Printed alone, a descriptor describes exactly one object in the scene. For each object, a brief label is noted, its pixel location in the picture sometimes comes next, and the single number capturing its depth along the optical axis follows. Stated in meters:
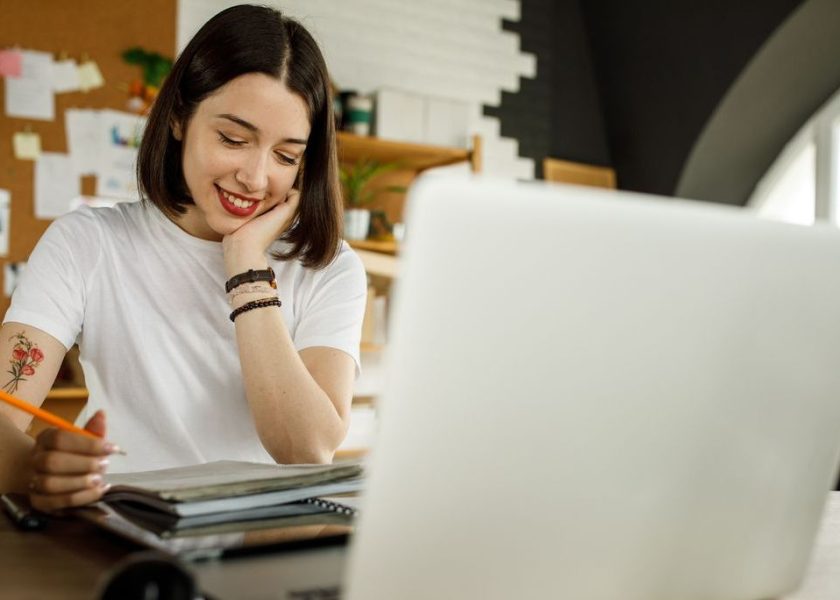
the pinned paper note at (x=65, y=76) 3.12
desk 0.55
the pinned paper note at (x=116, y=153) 3.19
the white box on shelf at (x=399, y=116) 3.61
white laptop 0.42
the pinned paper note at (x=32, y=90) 3.06
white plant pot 3.42
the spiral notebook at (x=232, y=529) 0.63
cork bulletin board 3.06
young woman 1.21
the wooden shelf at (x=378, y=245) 3.44
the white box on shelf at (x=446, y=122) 3.76
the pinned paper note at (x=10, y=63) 3.03
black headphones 0.45
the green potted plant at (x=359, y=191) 3.44
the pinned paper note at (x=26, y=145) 3.07
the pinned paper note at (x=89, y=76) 3.17
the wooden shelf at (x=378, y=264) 3.17
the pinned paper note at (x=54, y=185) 3.10
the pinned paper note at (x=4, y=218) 3.04
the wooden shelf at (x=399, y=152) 3.51
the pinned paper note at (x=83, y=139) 3.15
